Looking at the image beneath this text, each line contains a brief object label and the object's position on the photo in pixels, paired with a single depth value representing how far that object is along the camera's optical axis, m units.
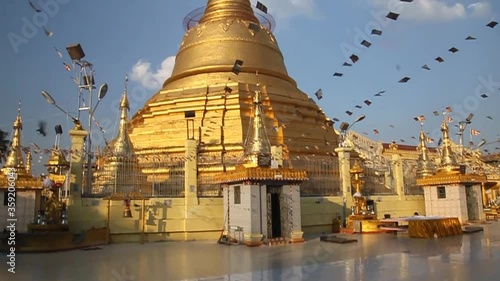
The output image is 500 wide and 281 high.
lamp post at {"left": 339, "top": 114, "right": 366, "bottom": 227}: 24.62
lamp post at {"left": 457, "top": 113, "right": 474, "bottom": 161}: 37.12
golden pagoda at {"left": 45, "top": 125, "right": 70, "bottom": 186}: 20.05
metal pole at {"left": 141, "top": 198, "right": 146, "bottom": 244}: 17.30
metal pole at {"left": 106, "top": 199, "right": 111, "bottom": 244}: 16.64
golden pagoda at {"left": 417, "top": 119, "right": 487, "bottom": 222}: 22.64
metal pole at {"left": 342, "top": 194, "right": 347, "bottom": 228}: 21.02
